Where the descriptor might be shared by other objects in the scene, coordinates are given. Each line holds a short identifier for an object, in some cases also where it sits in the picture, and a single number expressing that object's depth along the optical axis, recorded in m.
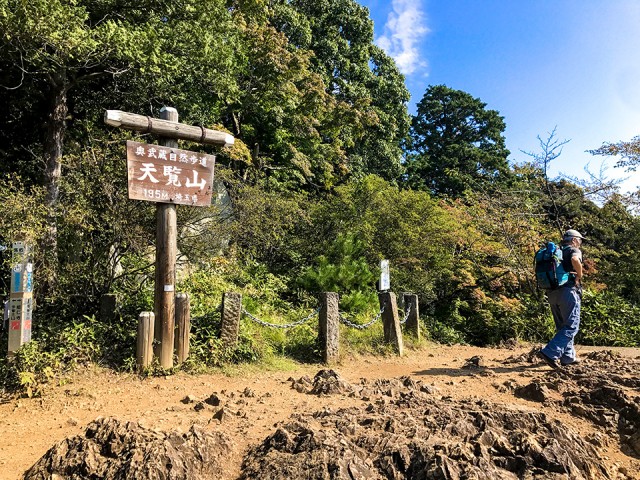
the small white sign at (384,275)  8.16
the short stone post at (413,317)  8.44
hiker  5.61
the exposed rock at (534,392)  4.47
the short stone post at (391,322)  7.40
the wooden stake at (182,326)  5.78
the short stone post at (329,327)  6.61
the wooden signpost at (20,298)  5.11
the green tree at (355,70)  17.33
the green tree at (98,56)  6.38
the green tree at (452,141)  26.83
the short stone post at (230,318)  6.07
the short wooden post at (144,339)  5.45
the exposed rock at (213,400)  4.41
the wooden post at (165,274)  5.64
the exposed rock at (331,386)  4.79
